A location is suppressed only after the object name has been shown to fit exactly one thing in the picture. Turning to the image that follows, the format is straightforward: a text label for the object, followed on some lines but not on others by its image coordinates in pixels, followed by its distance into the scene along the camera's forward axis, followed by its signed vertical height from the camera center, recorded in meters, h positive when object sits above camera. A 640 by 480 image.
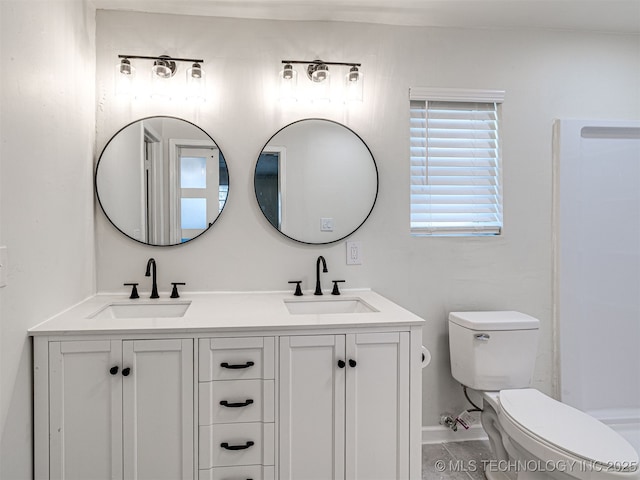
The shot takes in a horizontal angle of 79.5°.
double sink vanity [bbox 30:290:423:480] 1.40 -0.60
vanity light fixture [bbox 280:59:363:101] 2.00 +0.85
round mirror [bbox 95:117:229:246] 1.98 +0.30
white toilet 1.35 -0.73
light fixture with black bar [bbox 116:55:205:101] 1.92 +0.83
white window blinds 2.19 +0.42
